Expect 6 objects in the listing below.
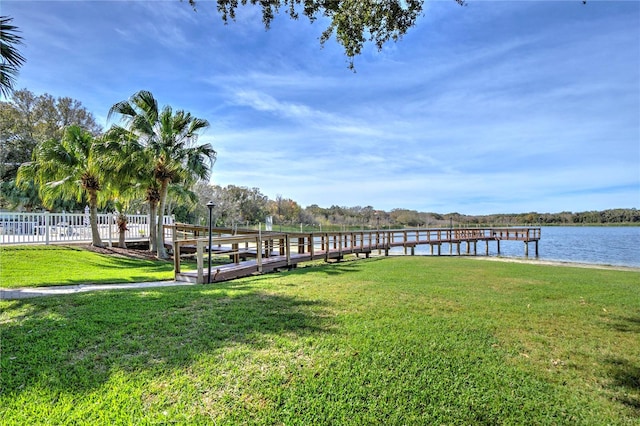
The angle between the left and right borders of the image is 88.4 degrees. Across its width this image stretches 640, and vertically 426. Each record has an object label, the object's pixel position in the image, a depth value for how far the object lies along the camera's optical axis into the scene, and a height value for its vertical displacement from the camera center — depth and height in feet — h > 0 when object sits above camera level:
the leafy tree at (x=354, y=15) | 18.76 +11.99
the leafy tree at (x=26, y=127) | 74.43 +22.27
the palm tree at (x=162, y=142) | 37.96 +8.95
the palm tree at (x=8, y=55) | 17.17 +8.63
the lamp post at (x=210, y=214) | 25.24 +0.18
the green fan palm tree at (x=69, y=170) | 38.91 +5.67
